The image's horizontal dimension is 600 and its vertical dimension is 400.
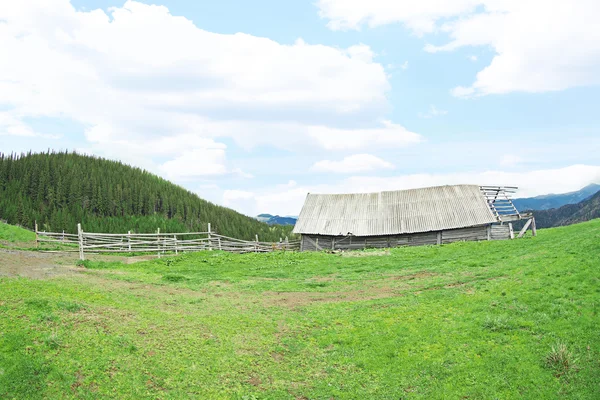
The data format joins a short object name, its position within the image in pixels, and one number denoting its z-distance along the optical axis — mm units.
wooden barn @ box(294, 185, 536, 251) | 40031
